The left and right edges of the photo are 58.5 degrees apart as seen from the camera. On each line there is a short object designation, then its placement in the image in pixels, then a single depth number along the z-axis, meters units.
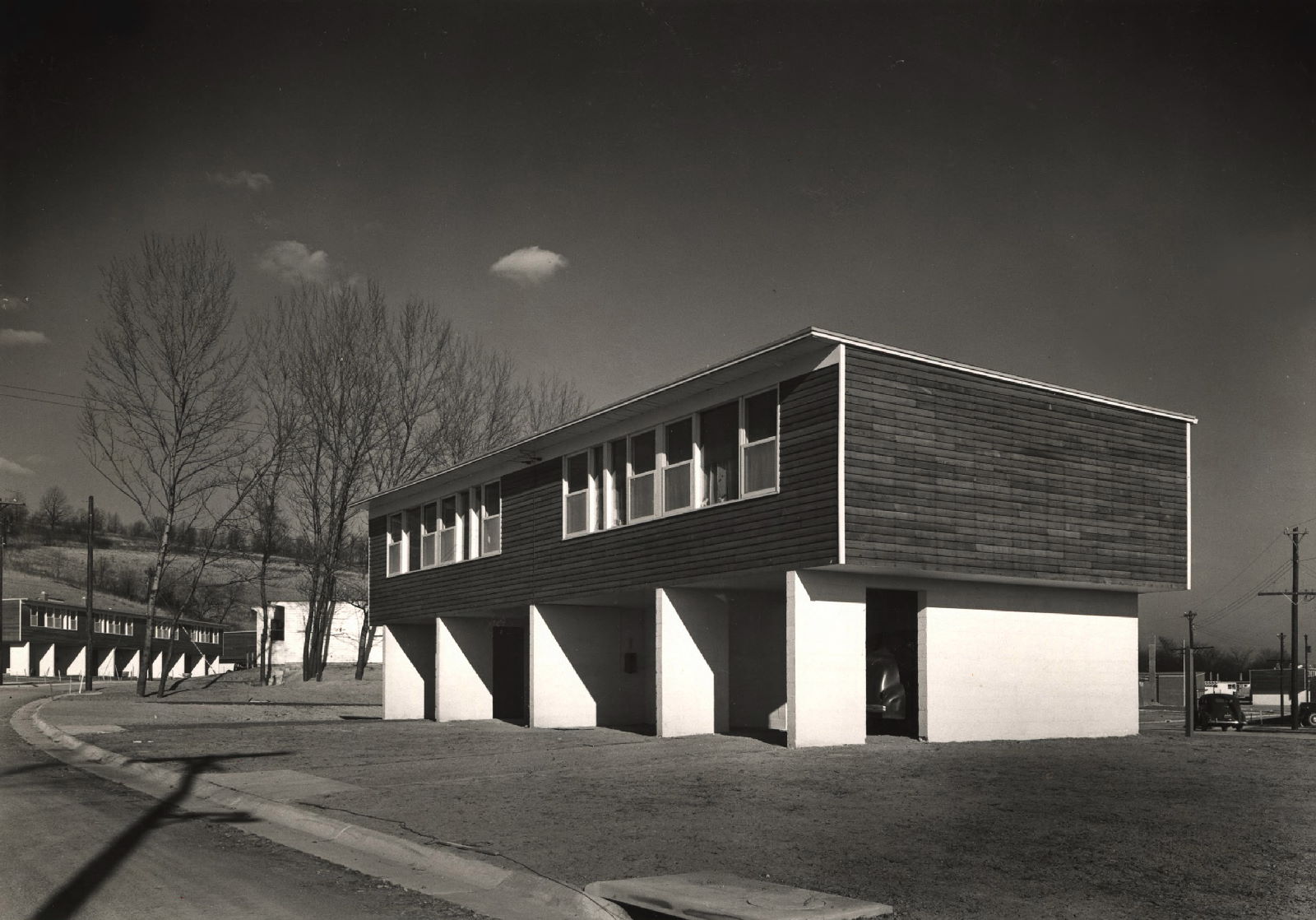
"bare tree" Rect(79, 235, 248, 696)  40.91
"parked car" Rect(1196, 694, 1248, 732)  29.92
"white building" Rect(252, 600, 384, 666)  67.75
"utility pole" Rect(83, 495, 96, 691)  51.62
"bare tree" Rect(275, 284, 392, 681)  48.09
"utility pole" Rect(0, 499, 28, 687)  56.02
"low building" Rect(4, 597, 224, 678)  84.56
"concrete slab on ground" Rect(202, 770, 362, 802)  13.28
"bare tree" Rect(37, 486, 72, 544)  74.56
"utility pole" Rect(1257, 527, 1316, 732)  43.54
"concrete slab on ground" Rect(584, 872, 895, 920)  7.02
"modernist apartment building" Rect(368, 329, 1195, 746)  17.22
